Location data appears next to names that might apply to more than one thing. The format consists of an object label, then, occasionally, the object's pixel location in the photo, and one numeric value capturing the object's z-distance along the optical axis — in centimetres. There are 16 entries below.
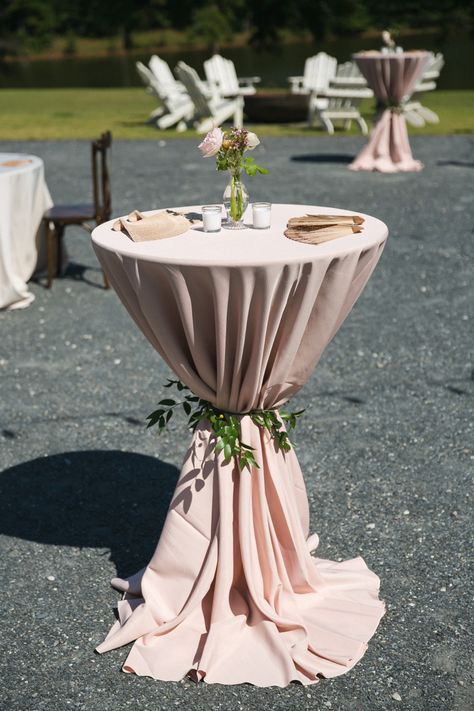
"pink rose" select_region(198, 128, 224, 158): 296
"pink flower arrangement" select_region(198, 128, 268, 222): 298
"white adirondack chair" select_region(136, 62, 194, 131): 1457
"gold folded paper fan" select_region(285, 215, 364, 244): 281
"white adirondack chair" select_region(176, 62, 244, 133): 1357
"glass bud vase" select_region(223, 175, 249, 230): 309
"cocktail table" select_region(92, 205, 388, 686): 262
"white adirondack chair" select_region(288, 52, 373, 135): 1393
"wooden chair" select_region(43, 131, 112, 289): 637
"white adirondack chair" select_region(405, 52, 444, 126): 1458
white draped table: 614
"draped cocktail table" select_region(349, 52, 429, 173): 1073
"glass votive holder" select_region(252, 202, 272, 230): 304
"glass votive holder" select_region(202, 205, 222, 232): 300
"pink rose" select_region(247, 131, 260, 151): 302
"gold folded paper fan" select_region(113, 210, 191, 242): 286
